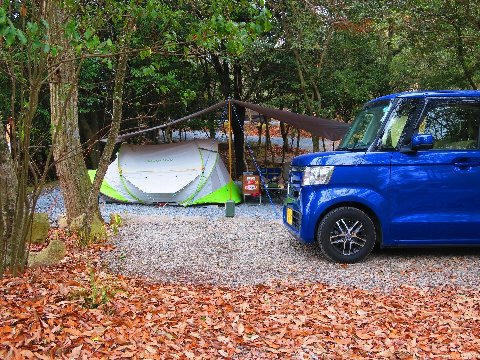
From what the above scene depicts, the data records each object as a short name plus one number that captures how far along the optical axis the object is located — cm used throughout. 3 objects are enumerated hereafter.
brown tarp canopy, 1146
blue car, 609
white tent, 1226
